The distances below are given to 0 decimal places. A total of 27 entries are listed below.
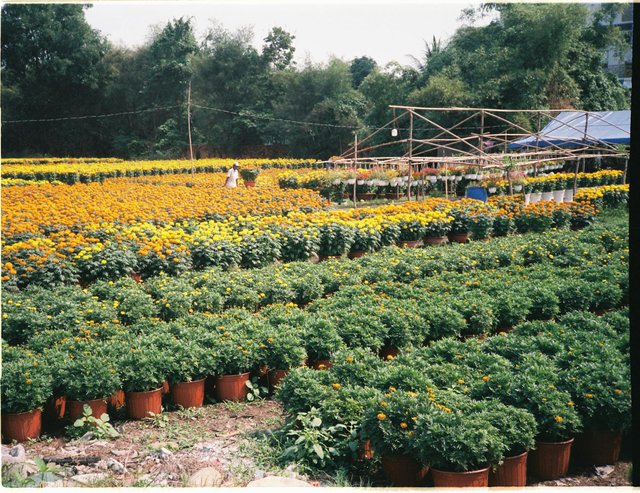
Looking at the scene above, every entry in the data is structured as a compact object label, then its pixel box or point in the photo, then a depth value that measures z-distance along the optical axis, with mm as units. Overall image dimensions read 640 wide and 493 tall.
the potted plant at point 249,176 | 20125
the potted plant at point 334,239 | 10586
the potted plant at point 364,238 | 10922
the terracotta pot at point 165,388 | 5321
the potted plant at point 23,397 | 4426
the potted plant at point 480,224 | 12539
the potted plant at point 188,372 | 5027
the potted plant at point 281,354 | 5281
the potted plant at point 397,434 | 3691
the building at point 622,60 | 35844
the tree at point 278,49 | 40938
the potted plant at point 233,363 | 5238
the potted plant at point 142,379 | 4828
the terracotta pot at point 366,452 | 4016
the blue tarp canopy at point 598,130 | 23219
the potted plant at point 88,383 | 4617
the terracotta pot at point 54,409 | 4832
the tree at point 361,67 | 53697
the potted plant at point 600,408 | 4023
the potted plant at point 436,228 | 12066
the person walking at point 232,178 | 17500
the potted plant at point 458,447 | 3445
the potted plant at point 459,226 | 12656
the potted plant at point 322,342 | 5449
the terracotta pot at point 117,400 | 5004
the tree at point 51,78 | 31641
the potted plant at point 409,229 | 11672
